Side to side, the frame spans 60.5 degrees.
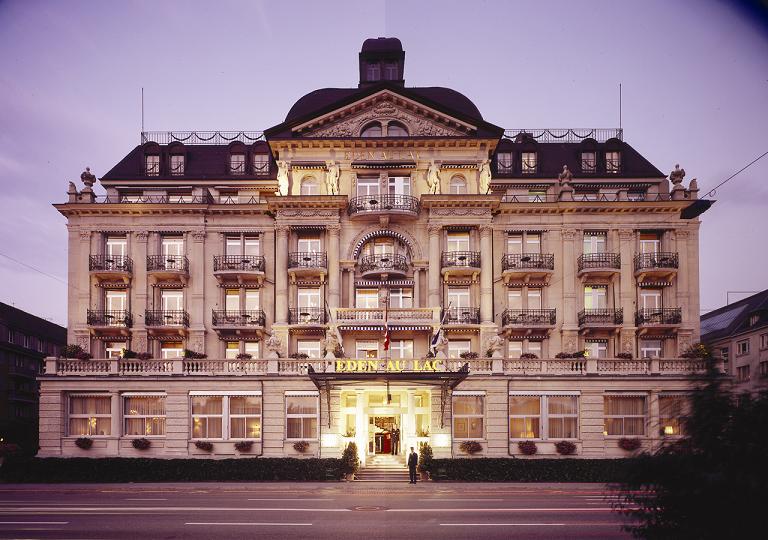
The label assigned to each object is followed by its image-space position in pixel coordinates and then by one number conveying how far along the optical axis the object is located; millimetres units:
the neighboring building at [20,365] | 64938
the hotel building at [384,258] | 43219
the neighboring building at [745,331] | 62531
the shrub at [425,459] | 34375
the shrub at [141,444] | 37688
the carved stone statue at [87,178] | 45244
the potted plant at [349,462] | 34125
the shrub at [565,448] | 37000
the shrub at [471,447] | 36938
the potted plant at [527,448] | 36969
